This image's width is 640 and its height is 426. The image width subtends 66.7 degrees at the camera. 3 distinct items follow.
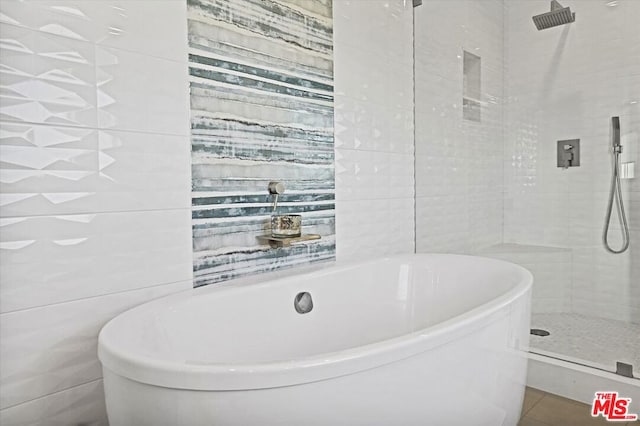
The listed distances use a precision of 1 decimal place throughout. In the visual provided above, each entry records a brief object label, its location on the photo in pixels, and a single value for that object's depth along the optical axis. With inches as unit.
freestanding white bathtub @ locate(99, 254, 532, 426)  39.4
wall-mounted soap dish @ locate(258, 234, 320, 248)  79.3
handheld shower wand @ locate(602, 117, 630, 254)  99.9
